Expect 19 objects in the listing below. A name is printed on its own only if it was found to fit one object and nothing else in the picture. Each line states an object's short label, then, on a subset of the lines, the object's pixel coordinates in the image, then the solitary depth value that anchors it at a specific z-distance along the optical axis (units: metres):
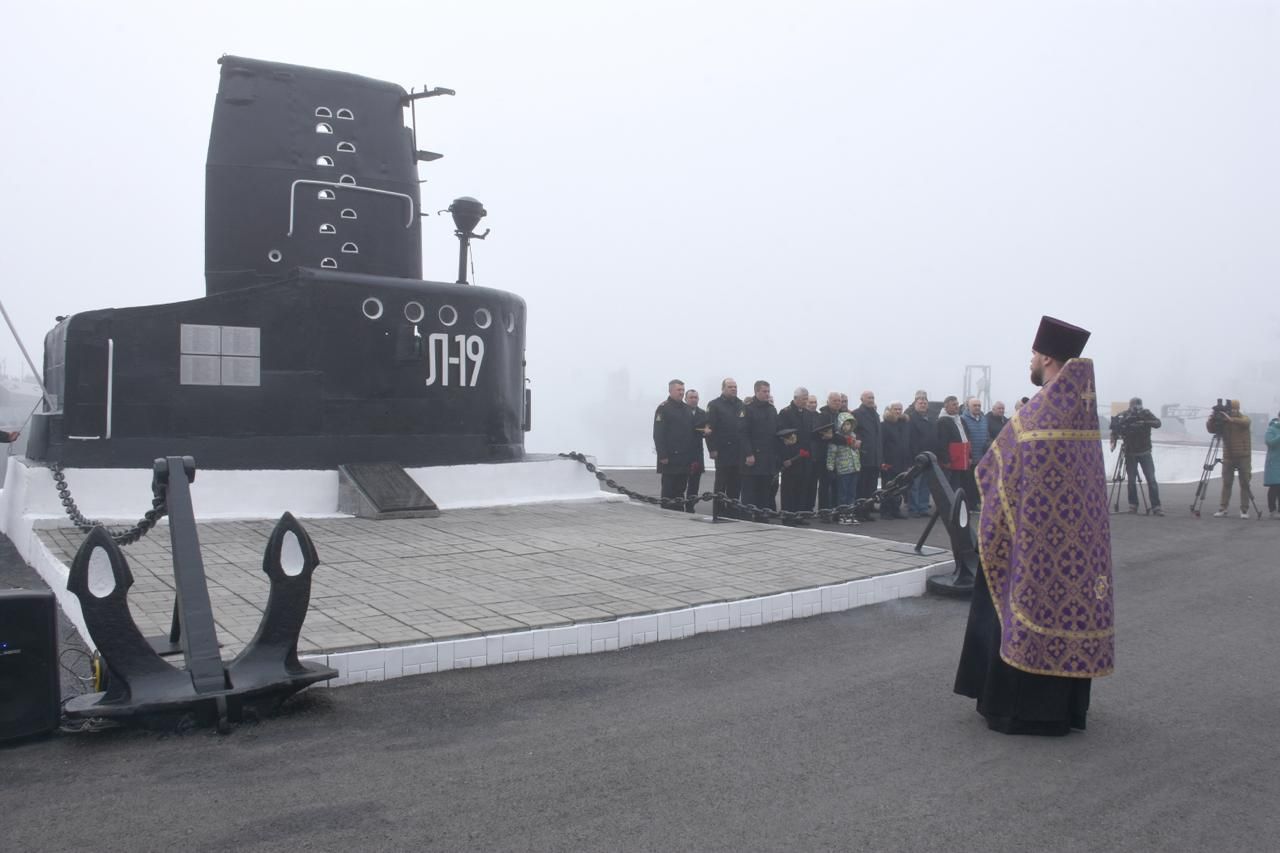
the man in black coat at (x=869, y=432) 12.95
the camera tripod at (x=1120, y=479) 14.19
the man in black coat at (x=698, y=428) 11.73
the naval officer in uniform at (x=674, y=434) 11.62
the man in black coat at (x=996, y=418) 14.55
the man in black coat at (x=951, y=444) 12.66
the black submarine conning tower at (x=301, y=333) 8.84
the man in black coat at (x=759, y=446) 11.34
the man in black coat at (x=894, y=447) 13.46
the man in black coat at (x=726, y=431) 11.24
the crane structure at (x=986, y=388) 27.64
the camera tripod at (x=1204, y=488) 13.68
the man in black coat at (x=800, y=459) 11.97
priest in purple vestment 4.22
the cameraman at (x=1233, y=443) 13.83
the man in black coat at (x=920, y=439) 13.49
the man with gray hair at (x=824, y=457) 12.54
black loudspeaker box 3.89
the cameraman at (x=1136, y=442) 13.83
